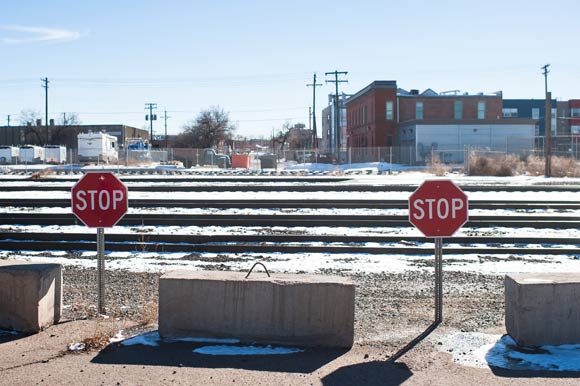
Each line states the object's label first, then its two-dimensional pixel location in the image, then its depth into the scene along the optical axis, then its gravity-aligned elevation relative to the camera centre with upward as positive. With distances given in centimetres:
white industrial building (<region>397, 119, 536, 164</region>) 6525 +345
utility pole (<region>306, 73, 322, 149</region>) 8244 +771
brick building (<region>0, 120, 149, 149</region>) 10388 +626
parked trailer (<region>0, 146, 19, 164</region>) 7281 +188
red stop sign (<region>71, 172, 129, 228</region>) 789 -35
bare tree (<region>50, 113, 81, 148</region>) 10350 +565
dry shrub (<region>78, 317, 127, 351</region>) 651 -171
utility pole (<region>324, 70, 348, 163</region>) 6956 +944
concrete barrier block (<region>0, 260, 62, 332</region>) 698 -136
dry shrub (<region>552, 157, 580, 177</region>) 4022 -2
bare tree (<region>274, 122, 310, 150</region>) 13098 +668
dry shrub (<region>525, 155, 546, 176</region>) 4226 +6
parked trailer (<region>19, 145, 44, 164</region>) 7294 +188
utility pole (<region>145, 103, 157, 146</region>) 10590 +882
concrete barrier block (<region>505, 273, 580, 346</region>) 637 -140
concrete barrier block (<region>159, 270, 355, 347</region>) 650 -140
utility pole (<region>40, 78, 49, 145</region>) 8456 +1032
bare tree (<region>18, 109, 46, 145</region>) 10421 +609
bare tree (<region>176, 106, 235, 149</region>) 10012 +612
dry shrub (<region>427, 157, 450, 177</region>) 3982 -4
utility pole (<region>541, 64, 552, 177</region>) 3917 +168
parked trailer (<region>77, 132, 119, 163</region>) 6362 +219
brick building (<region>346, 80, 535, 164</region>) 6475 +466
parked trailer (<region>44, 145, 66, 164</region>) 7369 +200
